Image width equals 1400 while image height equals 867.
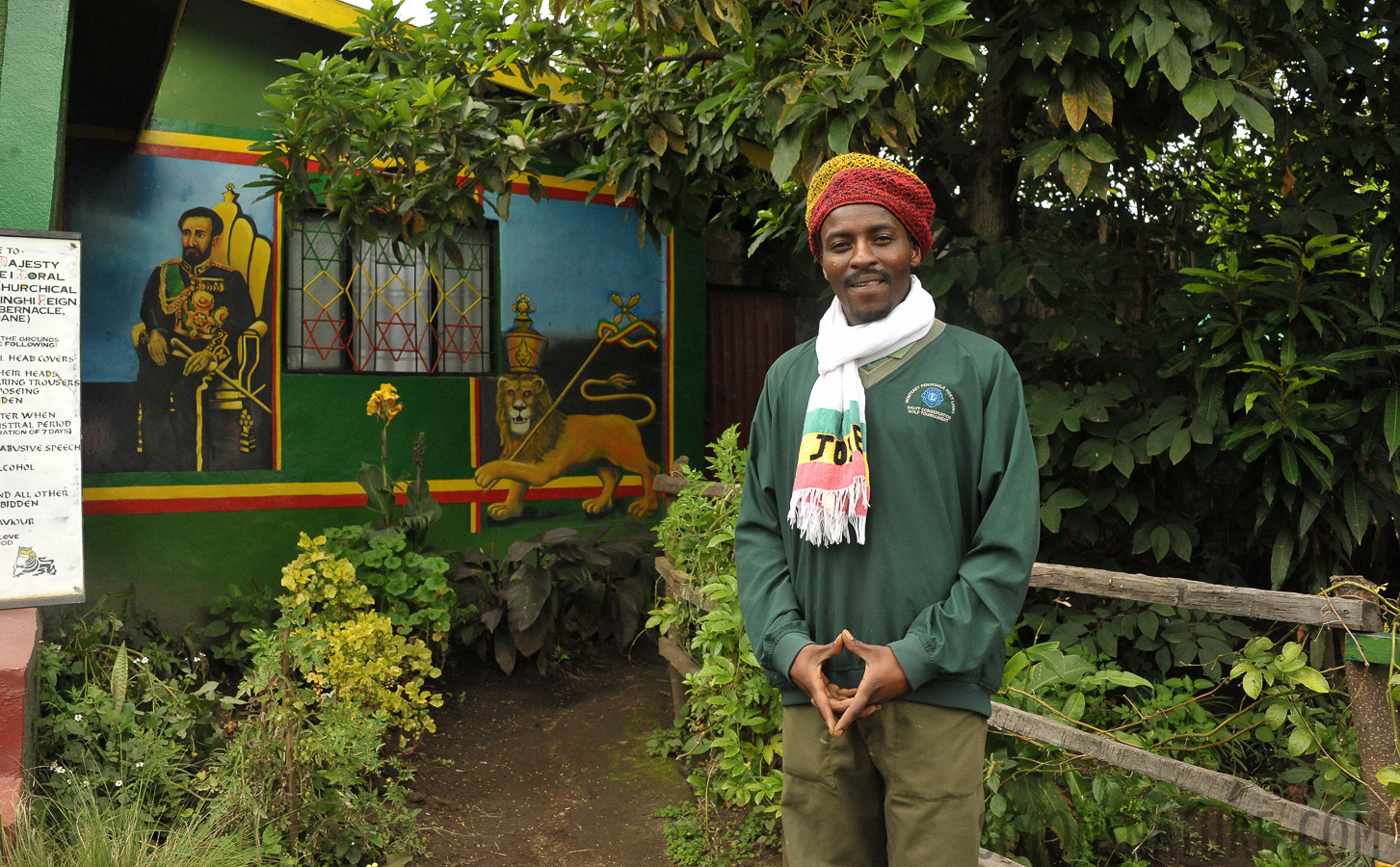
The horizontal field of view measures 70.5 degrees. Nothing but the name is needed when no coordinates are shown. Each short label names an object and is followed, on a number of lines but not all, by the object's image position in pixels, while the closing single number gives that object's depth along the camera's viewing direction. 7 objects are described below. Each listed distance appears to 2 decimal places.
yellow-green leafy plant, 4.32
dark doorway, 8.30
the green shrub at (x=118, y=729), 3.30
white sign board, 3.47
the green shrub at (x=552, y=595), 5.82
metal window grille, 6.35
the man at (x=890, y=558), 1.83
